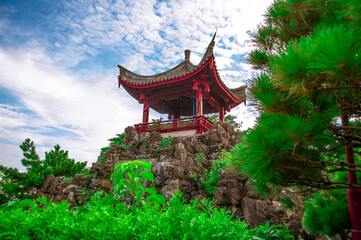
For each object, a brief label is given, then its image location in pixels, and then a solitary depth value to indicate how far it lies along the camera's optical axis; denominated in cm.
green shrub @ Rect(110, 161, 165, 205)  274
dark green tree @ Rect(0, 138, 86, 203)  859
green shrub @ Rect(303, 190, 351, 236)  248
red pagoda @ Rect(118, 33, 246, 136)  1107
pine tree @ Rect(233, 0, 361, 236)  170
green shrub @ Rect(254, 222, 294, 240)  210
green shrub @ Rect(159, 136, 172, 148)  918
